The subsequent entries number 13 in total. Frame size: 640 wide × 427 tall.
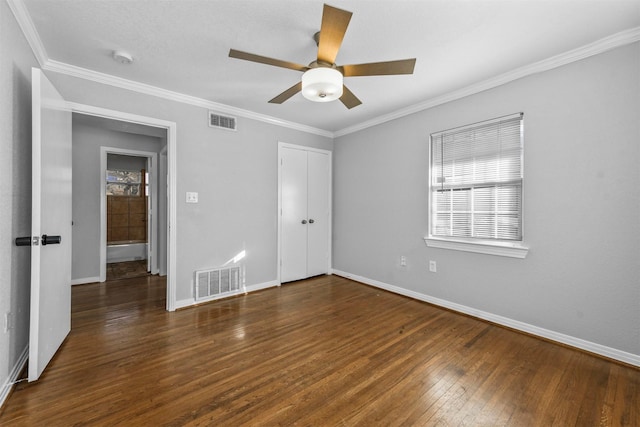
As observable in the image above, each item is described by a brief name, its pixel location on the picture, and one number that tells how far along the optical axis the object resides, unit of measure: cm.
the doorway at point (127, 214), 588
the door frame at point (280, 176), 418
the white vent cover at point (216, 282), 342
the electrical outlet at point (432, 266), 339
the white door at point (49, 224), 181
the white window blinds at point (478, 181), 276
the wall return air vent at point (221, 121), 351
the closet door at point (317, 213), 457
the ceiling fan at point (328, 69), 176
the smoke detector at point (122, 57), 236
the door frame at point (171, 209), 319
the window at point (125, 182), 657
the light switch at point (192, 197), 334
